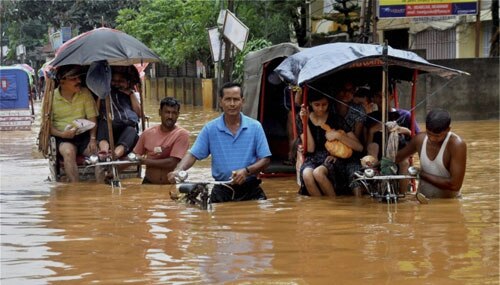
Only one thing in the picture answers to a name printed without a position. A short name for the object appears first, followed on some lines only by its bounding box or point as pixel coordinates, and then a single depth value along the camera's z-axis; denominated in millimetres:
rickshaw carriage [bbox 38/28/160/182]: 12023
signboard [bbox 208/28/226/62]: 21111
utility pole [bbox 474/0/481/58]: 24016
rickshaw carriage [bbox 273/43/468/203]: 9500
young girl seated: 10148
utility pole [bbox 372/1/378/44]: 20792
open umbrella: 12031
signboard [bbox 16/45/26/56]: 58100
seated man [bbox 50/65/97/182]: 12227
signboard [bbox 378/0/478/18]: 24375
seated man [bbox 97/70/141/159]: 12422
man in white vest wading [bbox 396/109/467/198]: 9227
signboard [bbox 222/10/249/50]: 18234
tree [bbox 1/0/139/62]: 51406
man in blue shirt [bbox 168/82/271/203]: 9398
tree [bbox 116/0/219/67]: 32375
